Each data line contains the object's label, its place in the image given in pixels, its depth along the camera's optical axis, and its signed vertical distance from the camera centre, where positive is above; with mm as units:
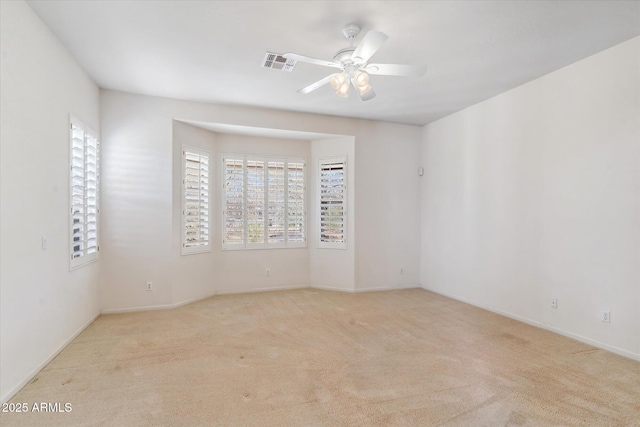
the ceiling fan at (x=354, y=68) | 2633 +1239
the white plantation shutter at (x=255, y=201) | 5504 +265
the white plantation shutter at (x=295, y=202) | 5730 +262
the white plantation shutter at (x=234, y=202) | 5387 +244
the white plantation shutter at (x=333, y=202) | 5609 +259
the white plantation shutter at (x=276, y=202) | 5621 +257
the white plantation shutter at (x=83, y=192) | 3453 +272
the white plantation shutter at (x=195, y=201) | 4771 +241
